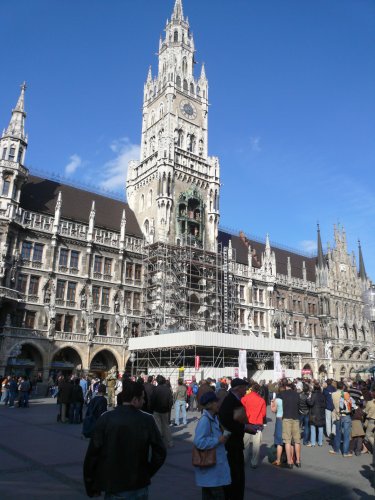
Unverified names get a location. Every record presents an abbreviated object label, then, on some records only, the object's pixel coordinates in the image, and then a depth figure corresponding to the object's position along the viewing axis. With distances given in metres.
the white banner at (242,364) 31.51
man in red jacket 9.68
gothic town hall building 34.56
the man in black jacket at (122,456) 4.05
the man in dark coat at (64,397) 16.77
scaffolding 39.16
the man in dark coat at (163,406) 11.87
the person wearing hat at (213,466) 5.21
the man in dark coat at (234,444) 6.10
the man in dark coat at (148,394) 11.47
